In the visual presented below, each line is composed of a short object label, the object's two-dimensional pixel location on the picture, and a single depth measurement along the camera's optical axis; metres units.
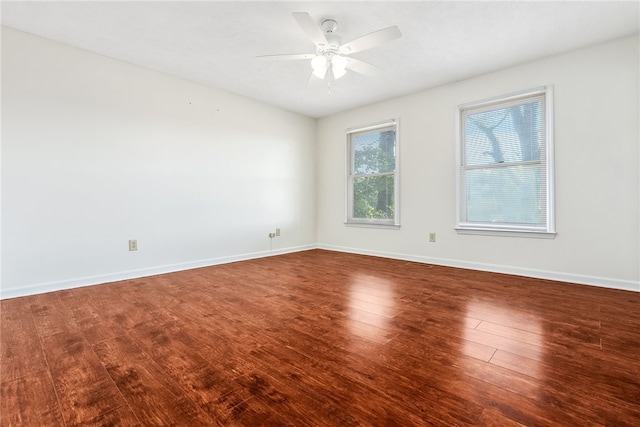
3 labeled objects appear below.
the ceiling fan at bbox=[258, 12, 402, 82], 2.11
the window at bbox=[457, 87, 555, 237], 3.18
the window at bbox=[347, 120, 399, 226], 4.50
